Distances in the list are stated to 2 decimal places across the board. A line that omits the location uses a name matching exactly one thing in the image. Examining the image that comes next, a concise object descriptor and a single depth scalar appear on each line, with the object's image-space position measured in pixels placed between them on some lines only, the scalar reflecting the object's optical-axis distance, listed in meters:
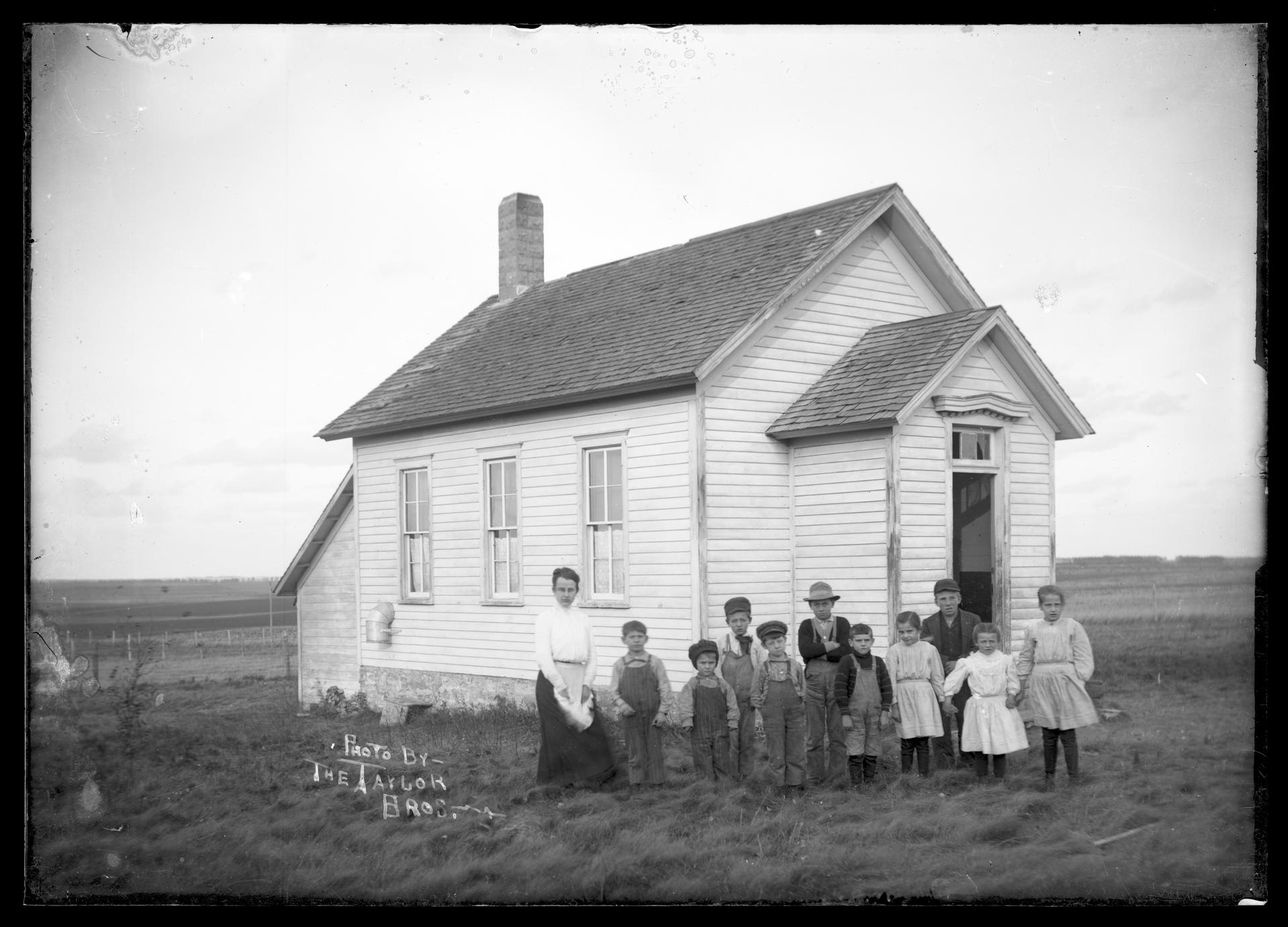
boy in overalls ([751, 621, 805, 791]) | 10.41
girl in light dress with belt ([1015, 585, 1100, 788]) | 10.28
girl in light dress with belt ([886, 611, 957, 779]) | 10.65
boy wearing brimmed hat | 10.53
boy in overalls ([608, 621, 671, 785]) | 10.48
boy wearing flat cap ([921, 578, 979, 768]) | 11.30
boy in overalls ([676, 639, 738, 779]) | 10.54
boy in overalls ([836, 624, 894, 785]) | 10.53
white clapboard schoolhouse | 12.16
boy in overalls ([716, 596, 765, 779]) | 10.60
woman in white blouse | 10.48
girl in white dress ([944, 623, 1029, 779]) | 10.42
